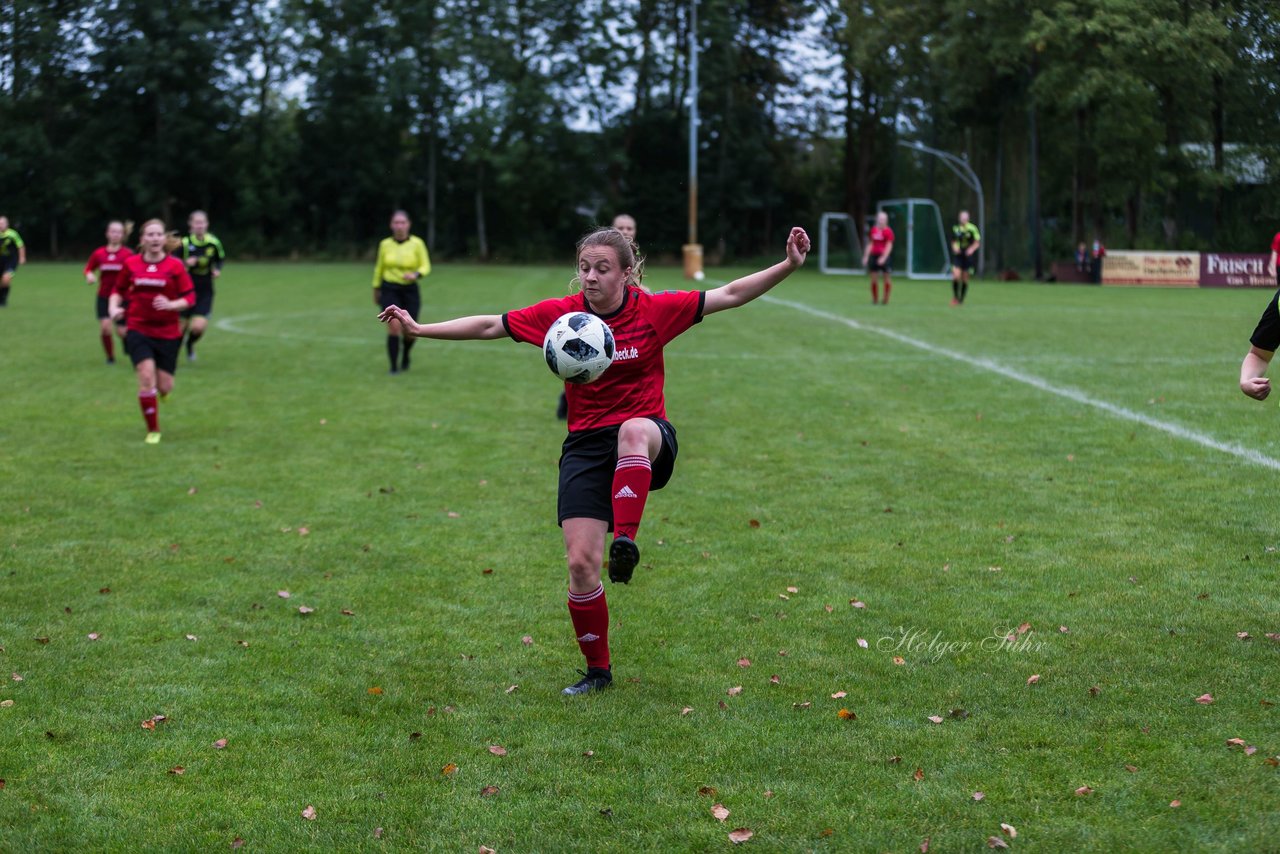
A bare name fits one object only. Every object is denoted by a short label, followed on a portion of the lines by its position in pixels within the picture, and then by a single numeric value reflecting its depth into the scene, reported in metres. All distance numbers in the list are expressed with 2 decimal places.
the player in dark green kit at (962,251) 29.83
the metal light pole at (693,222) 45.62
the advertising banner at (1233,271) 43.12
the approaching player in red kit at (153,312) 12.21
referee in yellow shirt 17.03
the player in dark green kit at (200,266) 18.31
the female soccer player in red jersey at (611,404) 5.45
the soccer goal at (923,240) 50.95
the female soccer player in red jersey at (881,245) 30.22
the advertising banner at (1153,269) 44.69
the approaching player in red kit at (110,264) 18.61
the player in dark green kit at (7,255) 29.12
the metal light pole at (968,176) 50.53
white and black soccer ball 5.47
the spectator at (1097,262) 45.50
